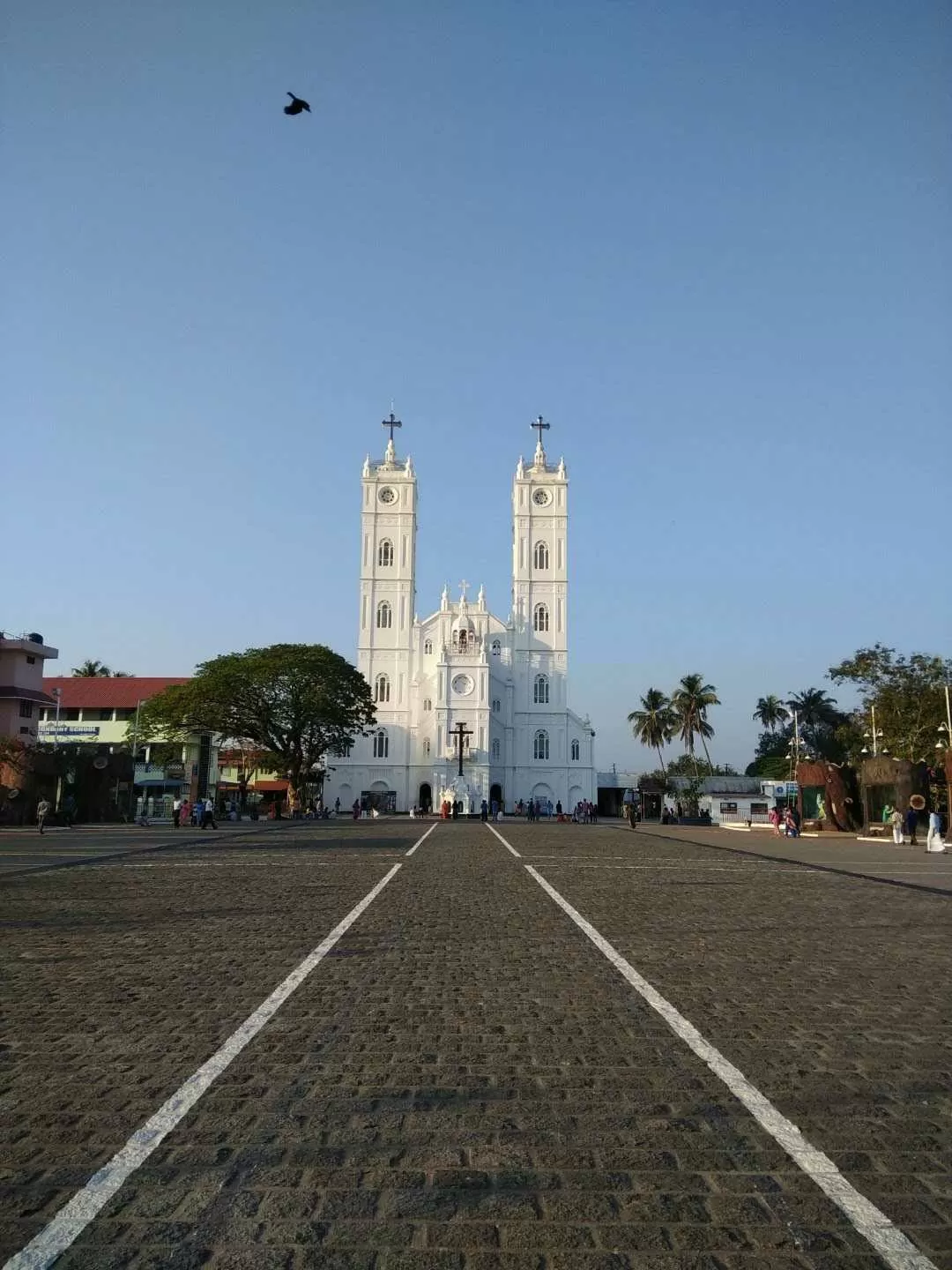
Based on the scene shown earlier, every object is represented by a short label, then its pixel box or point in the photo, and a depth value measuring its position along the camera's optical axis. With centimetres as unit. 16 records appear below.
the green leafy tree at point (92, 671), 9531
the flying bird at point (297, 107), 1198
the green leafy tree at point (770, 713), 11450
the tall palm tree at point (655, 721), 10519
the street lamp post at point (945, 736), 4319
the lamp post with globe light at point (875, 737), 4618
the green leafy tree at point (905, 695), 4681
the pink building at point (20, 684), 5116
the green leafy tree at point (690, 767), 9762
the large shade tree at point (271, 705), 5894
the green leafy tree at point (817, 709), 10575
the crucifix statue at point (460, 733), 8906
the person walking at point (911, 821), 3550
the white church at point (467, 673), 9419
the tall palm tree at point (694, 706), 10269
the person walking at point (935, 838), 2945
